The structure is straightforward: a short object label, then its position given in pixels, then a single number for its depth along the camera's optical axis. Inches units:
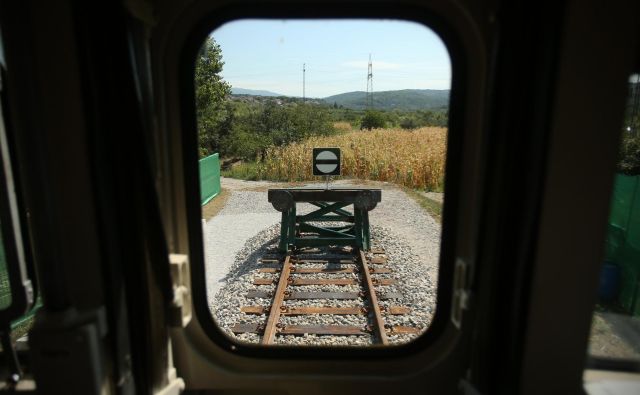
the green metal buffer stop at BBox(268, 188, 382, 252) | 257.0
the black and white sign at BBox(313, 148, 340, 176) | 253.1
